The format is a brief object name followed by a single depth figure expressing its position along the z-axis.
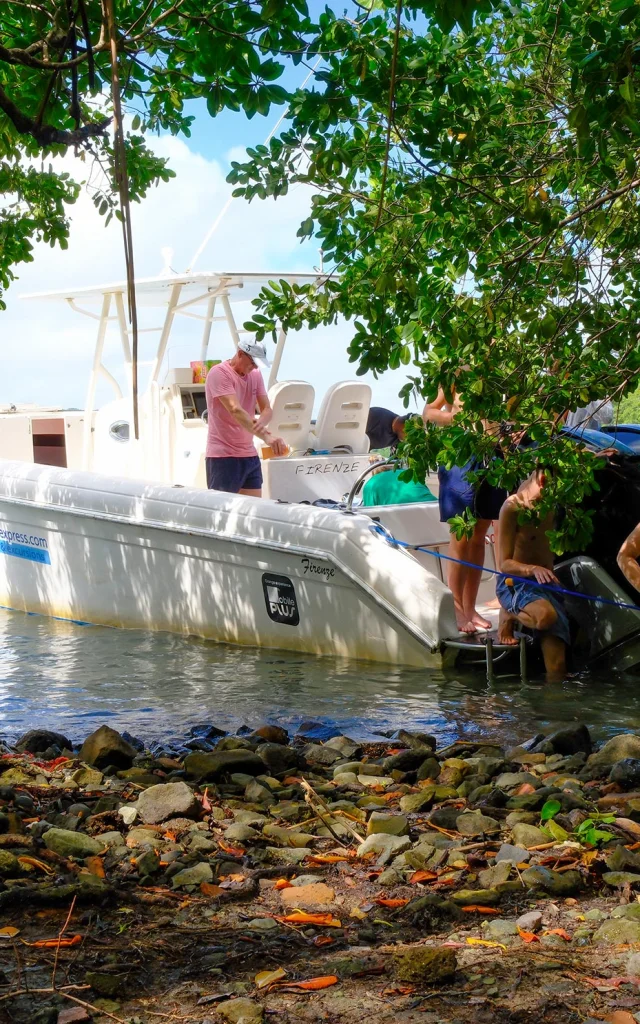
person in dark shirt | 13.34
